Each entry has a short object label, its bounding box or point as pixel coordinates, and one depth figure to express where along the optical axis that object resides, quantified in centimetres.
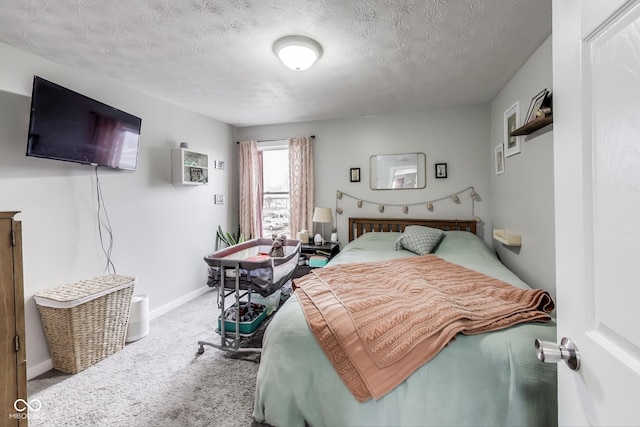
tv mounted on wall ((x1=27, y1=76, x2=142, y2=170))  187
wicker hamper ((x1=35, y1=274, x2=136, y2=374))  201
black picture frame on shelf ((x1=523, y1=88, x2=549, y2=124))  188
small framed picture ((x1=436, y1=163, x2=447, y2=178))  349
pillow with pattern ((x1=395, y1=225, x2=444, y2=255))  288
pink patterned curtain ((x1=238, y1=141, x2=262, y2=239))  421
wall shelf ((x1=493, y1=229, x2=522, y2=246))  239
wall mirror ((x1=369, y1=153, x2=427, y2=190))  359
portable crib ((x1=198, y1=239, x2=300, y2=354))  216
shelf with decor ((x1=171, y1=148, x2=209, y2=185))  318
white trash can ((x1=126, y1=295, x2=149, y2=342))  253
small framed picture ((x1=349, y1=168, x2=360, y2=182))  383
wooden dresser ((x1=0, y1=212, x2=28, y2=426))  138
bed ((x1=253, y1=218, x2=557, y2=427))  109
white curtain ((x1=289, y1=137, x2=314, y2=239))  398
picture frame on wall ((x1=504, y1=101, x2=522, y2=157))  242
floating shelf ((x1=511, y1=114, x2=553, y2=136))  171
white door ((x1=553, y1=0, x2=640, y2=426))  47
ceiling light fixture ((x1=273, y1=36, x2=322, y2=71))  189
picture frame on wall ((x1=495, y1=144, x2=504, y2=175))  285
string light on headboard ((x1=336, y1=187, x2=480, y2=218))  342
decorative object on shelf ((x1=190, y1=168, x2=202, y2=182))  339
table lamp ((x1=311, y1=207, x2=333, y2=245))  378
